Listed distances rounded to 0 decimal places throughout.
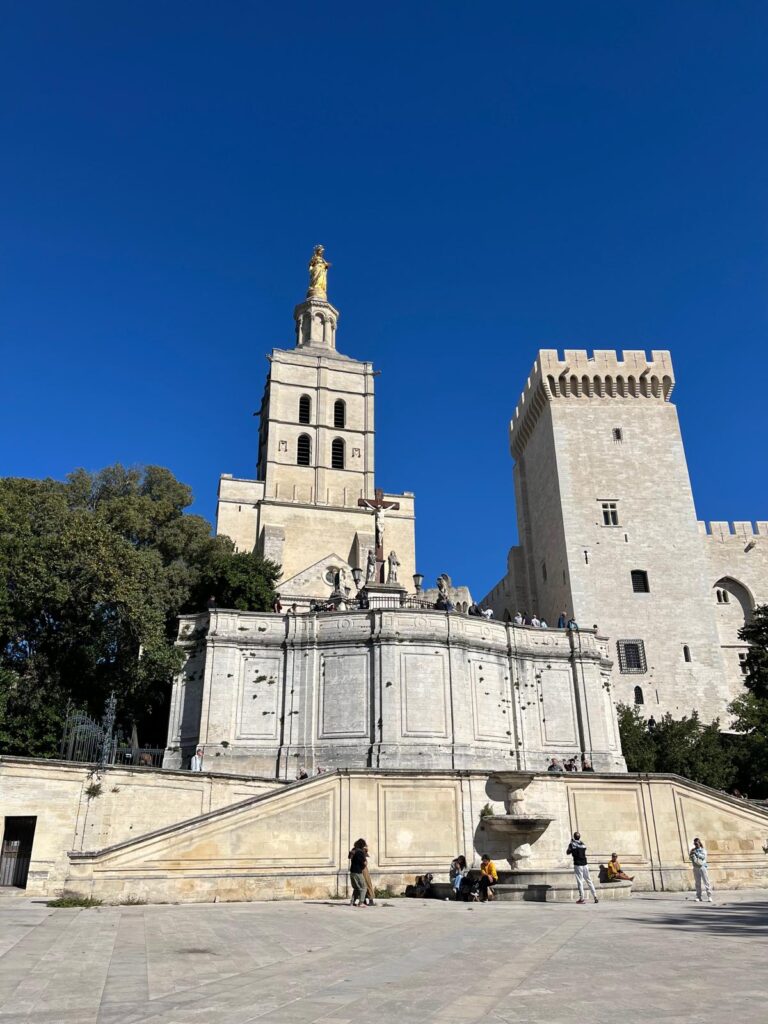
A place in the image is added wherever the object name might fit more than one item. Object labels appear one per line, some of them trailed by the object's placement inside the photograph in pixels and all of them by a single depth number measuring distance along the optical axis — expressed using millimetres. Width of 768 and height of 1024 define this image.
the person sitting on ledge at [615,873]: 20172
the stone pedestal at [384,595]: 32594
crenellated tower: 45719
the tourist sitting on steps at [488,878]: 18328
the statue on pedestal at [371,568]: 35844
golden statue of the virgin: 69500
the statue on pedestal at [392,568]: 34750
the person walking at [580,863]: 17250
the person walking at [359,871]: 15922
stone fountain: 19800
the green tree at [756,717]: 37094
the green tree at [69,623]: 27156
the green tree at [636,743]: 35375
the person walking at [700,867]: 17781
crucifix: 36919
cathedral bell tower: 54562
